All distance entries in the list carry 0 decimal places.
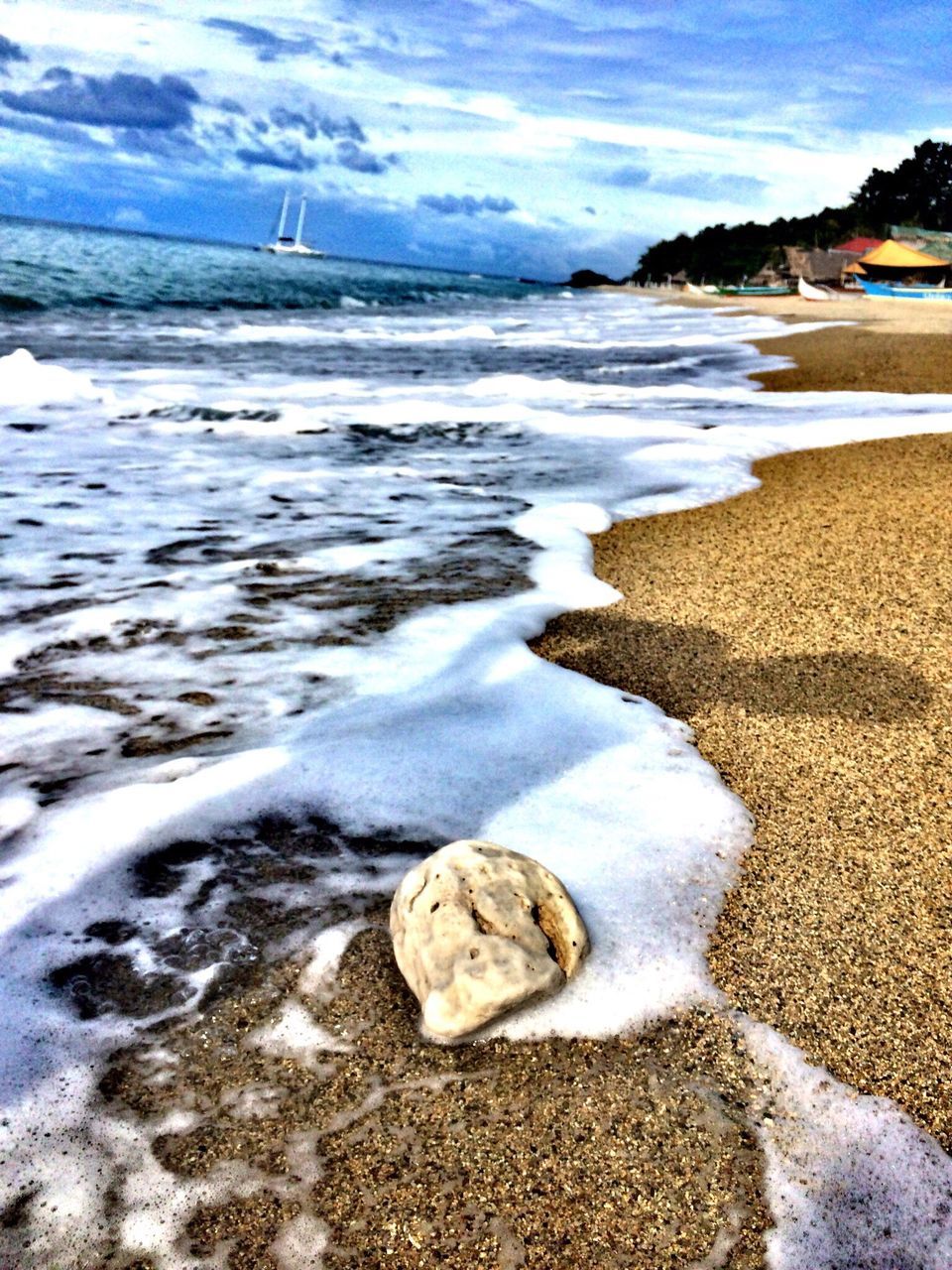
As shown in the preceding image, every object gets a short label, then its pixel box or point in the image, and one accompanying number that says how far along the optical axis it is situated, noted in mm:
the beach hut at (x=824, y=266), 54500
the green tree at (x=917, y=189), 77688
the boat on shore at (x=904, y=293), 36606
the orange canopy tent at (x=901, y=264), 44031
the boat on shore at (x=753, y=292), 52594
